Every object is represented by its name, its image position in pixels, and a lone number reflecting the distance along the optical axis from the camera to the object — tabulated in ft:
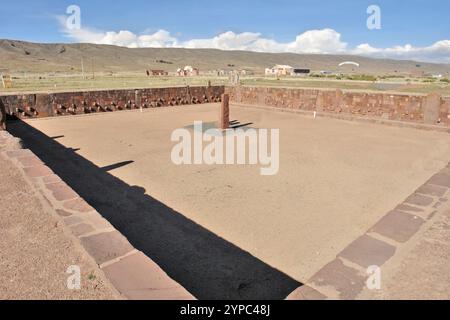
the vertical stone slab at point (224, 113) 36.42
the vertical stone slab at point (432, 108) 39.55
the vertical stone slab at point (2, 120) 29.60
